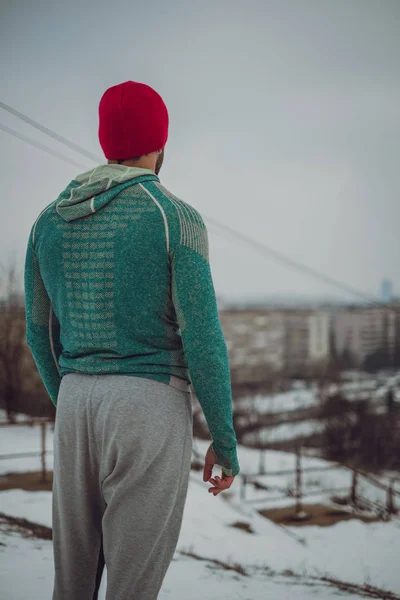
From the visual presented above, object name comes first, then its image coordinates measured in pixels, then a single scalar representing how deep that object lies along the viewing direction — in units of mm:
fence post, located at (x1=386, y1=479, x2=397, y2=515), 11042
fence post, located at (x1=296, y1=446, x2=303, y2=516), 9249
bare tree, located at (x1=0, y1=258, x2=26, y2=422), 13531
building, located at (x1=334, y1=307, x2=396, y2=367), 32938
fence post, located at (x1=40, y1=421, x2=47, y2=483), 4773
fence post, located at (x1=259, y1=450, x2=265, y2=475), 24969
